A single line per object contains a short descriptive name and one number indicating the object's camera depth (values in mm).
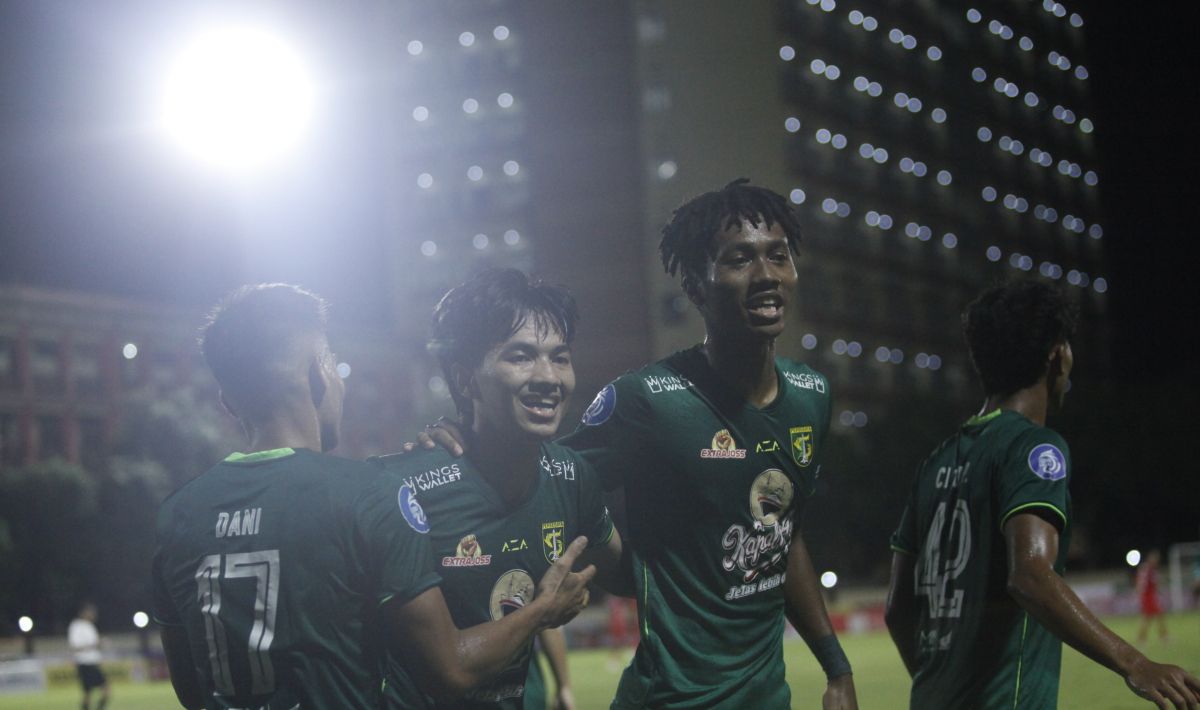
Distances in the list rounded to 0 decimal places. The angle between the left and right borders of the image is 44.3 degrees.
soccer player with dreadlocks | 5422
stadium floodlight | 66125
